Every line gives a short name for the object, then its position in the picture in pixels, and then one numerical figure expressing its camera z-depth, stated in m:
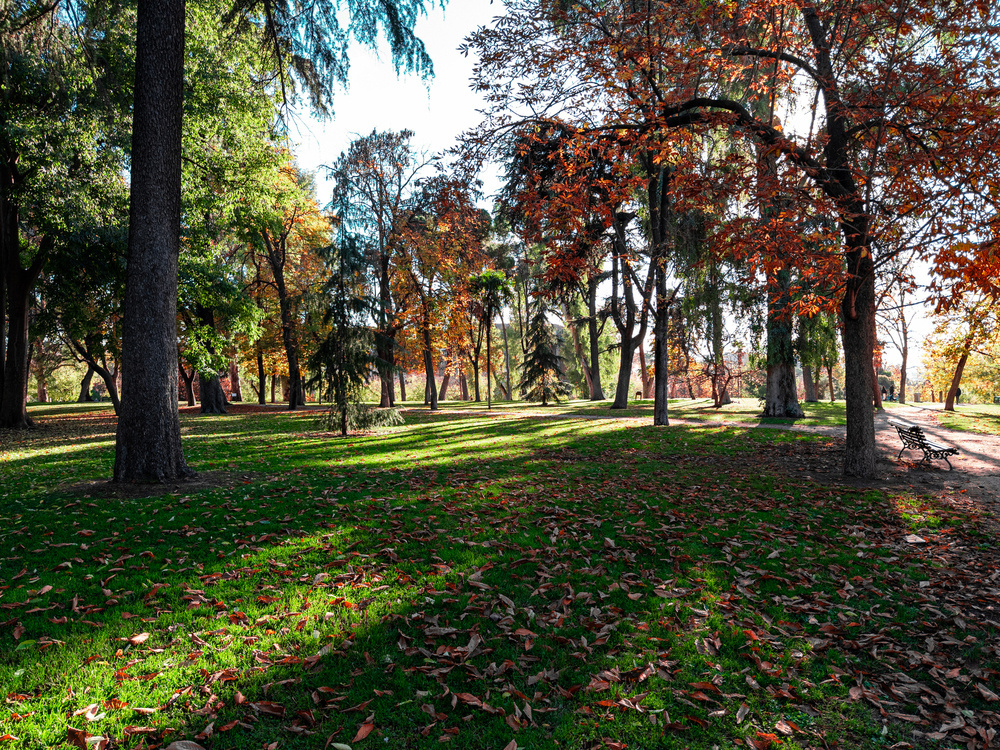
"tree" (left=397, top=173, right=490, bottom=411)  20.83
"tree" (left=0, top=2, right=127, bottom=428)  10.63
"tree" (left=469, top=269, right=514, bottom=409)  25.70
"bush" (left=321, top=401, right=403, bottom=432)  14.53
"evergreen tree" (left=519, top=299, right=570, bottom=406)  30.83
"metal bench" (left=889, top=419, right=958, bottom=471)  9.06
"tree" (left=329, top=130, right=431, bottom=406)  23.61
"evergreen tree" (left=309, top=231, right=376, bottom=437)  13.38
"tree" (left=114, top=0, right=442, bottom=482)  6.98
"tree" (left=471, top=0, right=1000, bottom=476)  6.30
